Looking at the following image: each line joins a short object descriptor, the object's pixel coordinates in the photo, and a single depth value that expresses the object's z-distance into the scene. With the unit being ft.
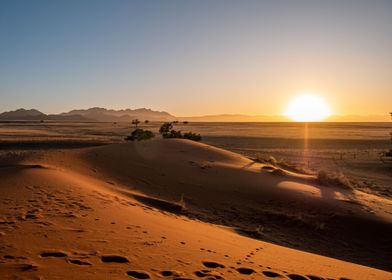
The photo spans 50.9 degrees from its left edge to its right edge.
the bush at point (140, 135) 127.62
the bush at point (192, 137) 111.71
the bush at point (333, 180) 53.07
